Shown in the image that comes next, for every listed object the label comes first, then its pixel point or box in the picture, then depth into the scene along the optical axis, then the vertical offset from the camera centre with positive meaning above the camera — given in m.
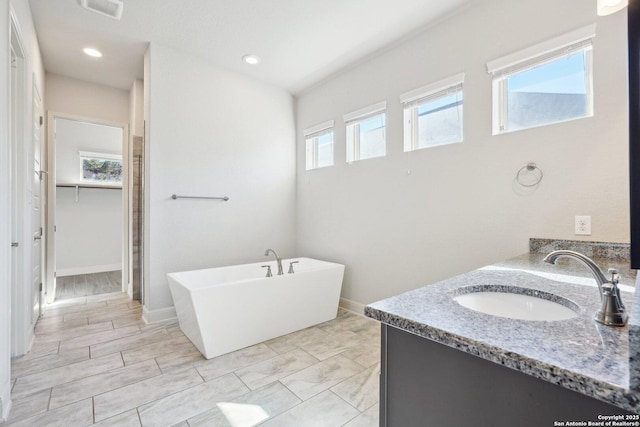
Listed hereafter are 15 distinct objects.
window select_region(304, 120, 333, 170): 3.62 +0.91
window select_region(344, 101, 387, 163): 3.03 +0.91
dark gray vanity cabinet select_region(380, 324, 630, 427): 0.55 -0.40
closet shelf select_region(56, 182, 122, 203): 5.12 +0.52
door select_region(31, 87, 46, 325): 2.68 +0.04
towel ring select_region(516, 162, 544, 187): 1.96 +0.27
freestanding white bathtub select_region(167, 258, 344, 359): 2.20 -0.76
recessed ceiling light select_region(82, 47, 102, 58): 2.97 +1.70
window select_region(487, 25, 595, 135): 1.82 +0.90
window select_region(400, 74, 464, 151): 2.42 +0.89
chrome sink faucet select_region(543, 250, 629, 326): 0.71 -0.23
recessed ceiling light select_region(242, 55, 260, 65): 3.11 +1.69
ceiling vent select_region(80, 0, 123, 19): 2.29 +1.69
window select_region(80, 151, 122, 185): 5.43 +0.90
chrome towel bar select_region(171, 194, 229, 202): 2.99 +0.19
